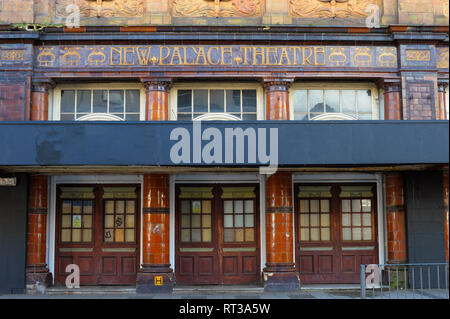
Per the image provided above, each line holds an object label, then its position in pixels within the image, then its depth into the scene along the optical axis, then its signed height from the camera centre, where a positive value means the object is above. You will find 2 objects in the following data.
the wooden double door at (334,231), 14.18 -0.32
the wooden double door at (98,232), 13.96 -0.32
